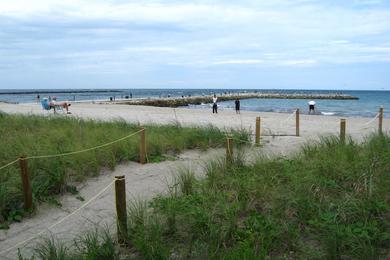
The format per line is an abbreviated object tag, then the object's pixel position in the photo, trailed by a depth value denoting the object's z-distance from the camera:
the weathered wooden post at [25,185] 6.29
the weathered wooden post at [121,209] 5.06
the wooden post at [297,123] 14.63
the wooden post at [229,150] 7.71
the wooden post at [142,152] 9.45
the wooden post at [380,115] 14.20
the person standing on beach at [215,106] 31.90
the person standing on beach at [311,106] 36.33
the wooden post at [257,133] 11.36
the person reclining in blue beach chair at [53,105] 27.69
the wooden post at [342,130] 9.25
